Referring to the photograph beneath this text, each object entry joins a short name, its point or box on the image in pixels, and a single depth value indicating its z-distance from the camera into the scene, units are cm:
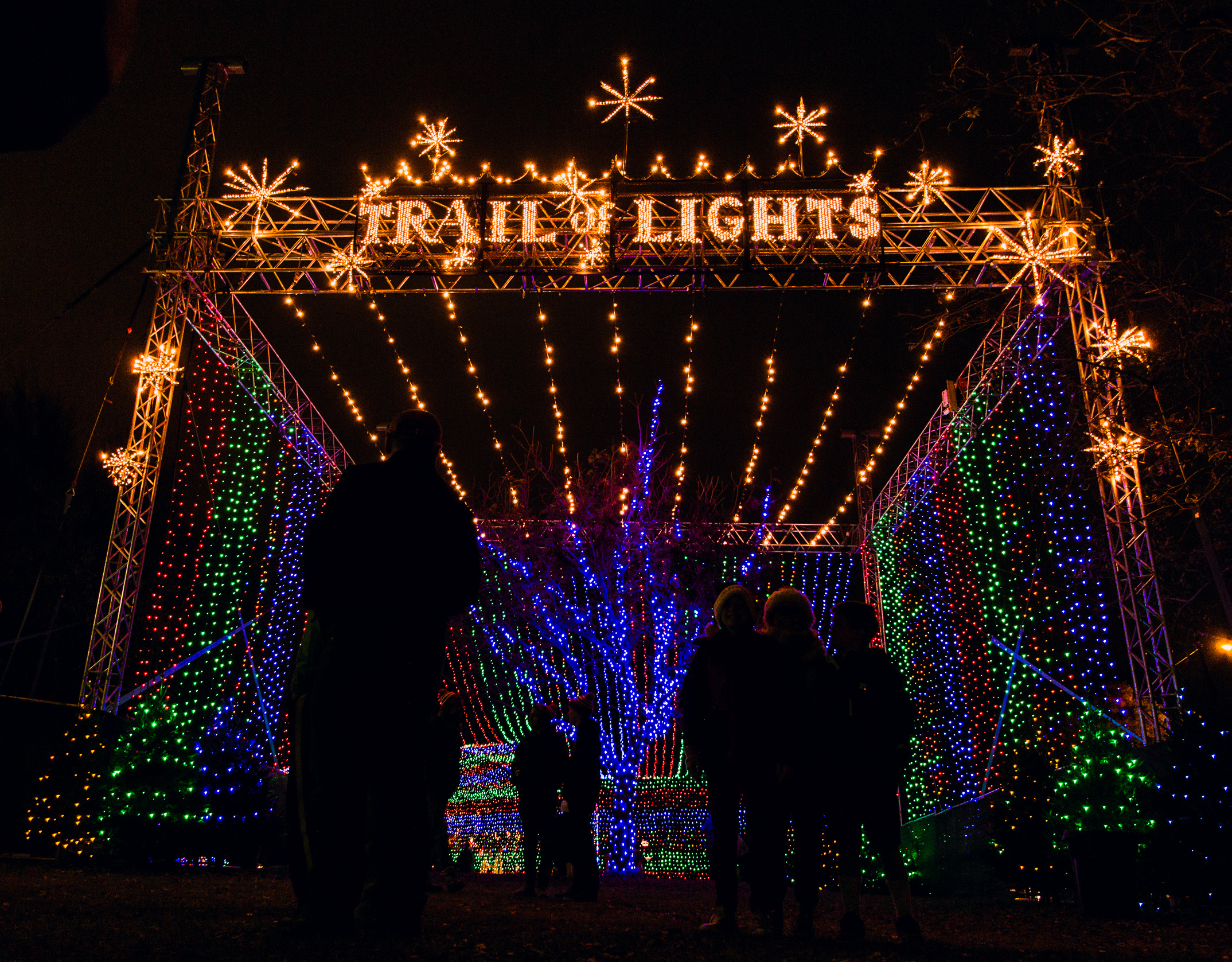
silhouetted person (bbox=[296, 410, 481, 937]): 245
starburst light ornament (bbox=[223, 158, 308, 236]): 1116
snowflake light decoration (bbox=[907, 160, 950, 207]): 1089
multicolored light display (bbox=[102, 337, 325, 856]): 826
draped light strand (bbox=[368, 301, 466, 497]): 1198
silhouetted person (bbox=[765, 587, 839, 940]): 384
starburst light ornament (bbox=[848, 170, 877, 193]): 1090
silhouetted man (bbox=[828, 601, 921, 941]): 376
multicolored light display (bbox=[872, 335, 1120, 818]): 938
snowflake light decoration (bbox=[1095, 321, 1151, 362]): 696
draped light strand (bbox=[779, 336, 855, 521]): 1339
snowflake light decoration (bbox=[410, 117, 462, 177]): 1121
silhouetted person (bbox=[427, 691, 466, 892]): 698
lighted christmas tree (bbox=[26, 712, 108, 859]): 775
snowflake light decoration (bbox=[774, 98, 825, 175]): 1102
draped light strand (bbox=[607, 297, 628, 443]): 1188
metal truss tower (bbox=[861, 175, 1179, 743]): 726
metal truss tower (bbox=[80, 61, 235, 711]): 969
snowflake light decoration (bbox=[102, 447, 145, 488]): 1003
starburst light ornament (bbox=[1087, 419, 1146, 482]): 695
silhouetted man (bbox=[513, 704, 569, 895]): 690
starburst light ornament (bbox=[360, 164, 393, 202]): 1125
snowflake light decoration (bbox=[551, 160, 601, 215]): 1106
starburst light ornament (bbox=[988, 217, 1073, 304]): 1012
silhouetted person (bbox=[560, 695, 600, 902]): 654
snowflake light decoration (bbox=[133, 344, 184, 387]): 1050
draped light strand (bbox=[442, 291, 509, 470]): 1176
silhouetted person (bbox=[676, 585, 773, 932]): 371
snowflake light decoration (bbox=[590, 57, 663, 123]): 1077
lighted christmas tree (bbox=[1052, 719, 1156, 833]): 629
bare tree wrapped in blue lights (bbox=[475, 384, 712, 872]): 1509
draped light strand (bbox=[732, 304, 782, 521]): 1260
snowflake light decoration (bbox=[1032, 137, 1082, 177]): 666
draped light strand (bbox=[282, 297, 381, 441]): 1222
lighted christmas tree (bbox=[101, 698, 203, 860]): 796
